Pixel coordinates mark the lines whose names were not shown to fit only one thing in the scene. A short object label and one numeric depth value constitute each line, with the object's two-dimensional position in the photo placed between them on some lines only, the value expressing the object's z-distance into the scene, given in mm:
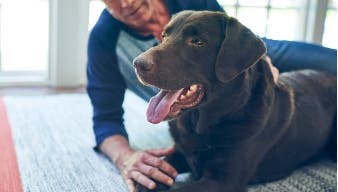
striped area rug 1483
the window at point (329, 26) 3432
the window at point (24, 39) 2855
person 1588
